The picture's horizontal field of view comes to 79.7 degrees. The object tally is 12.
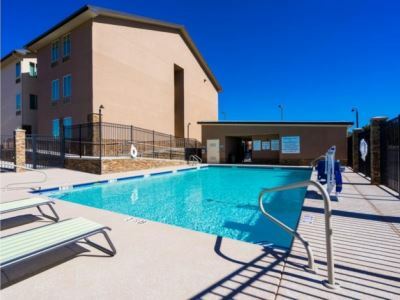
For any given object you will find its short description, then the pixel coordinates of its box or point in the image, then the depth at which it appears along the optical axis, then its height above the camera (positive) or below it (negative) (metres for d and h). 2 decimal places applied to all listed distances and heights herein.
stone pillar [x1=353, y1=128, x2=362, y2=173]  11.26 -0.01
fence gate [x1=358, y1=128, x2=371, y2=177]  9.52 -0.50
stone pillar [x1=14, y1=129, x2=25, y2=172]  11.38 +0.20
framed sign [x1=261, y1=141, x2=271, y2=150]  19.58 +0.36
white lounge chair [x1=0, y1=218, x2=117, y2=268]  2.33 -0.96
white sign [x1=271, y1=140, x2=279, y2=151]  19.14 +0.35
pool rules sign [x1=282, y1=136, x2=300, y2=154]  17.84 +0.39
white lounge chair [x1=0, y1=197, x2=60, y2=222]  3.87 -0.91
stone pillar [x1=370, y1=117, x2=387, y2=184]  7.58 +0.02
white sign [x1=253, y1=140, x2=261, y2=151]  19.95 +0.37
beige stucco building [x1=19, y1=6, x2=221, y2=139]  14.94 +5.71
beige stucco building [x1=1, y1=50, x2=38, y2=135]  20.06 +5.04
